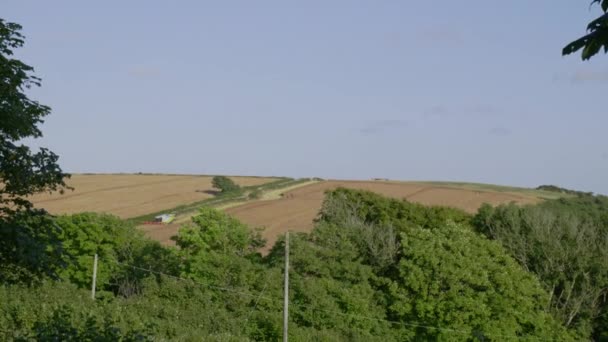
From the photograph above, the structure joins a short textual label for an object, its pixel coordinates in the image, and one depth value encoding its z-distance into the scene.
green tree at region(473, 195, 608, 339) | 59.97
